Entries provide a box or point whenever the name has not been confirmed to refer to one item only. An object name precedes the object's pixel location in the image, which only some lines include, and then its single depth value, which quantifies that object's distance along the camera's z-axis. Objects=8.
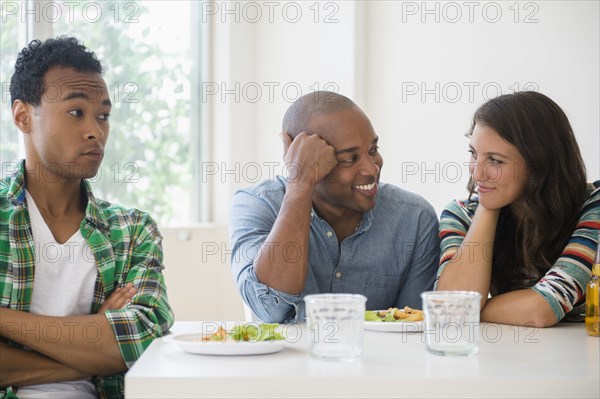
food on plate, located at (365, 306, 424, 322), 2.35
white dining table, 1.93
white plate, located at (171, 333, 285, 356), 2.05
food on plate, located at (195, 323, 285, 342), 2.12
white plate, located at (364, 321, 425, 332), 2.29
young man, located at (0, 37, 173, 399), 2.32
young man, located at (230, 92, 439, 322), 2.69
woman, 2.58
